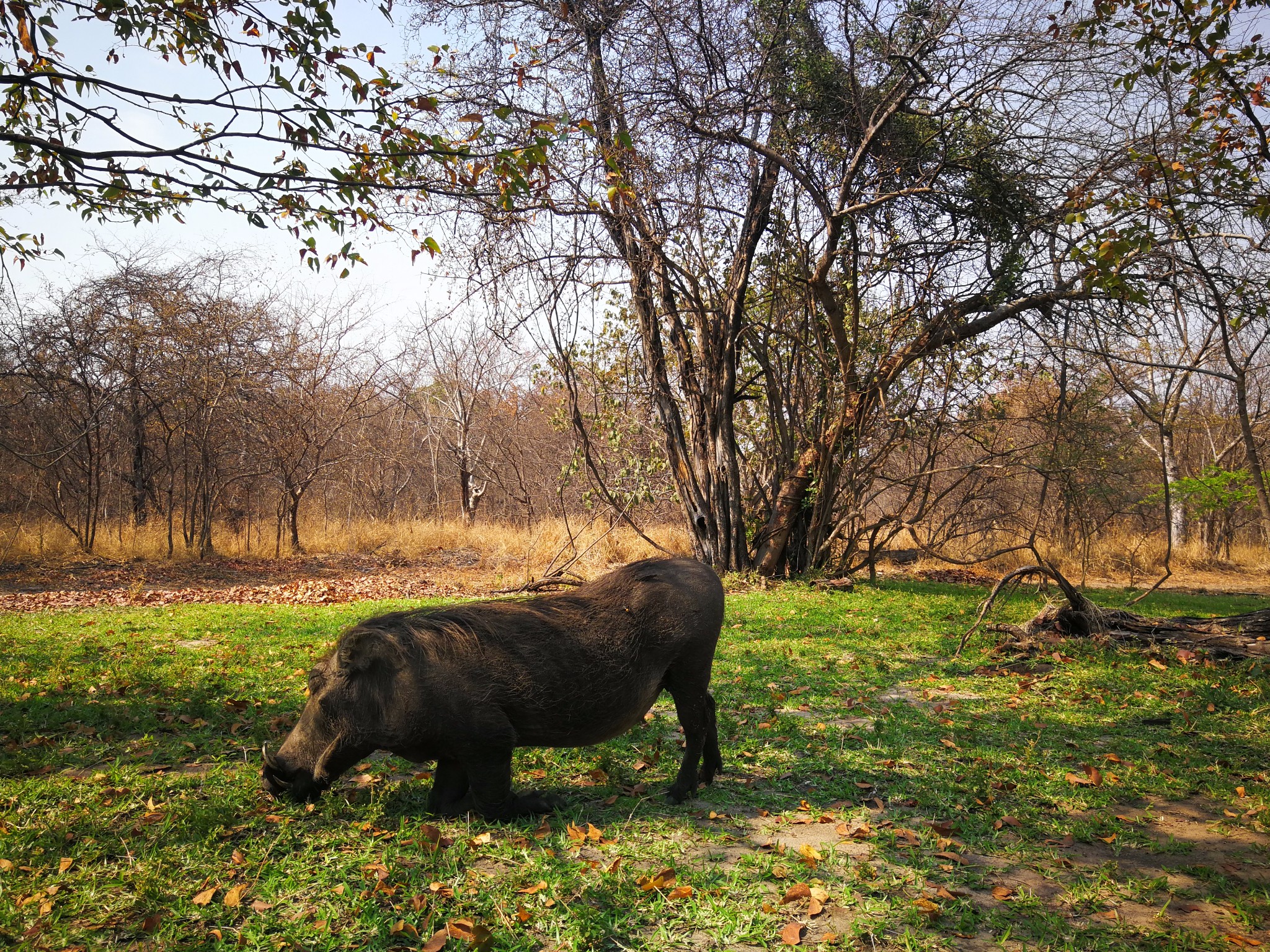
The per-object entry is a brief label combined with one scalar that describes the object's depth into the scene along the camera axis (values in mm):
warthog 4004
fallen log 7590
